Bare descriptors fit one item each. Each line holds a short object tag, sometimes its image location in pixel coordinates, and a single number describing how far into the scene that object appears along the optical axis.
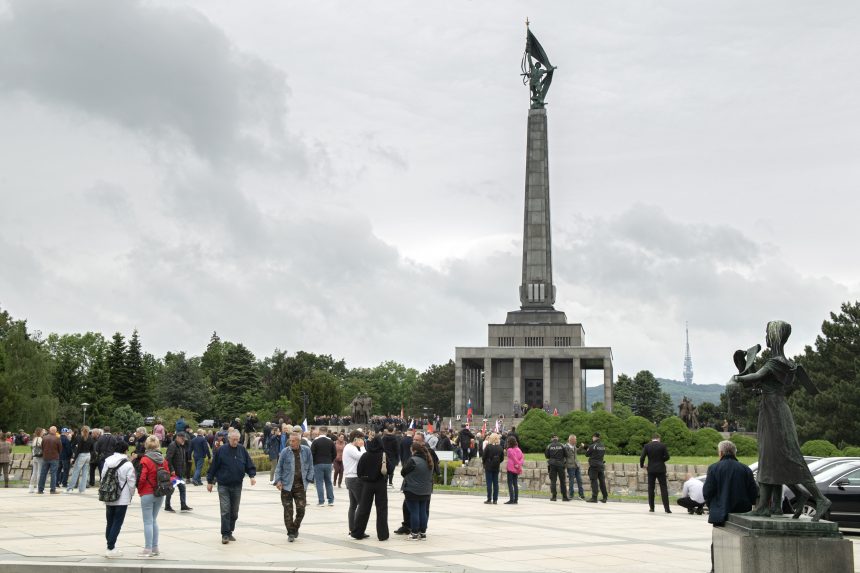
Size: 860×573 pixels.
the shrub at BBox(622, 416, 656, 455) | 39.22
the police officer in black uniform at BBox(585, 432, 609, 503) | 24.20
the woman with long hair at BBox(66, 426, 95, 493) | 25.53
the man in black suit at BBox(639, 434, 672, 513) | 22.00
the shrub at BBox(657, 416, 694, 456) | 38.12
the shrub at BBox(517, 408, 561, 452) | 40.41
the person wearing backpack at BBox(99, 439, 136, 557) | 13.15
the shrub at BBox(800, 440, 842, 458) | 32.19
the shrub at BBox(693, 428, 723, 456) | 38.00
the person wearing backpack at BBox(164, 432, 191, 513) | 23.09
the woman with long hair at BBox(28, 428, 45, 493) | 25.23
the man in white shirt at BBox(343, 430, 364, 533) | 17.22
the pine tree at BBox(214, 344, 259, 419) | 98.56
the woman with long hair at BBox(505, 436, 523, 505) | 23.94
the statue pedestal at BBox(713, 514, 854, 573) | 9.96
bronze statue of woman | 10.53
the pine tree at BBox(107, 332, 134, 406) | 83.75
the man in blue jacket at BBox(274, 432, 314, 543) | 15.17
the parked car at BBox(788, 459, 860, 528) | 17.19
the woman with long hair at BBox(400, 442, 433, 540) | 15.55
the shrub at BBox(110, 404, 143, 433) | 73.62
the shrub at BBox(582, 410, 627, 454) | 39.81
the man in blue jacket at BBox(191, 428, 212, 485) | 24.50
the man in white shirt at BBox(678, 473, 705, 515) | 20.65
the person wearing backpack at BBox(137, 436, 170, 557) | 13.48
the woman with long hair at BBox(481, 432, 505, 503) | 23.45
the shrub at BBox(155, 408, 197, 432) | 63.73
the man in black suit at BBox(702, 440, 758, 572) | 11.38
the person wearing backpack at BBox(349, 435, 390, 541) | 15.45
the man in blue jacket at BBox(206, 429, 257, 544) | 14.59
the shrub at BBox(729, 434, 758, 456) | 37.84
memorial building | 74.94
